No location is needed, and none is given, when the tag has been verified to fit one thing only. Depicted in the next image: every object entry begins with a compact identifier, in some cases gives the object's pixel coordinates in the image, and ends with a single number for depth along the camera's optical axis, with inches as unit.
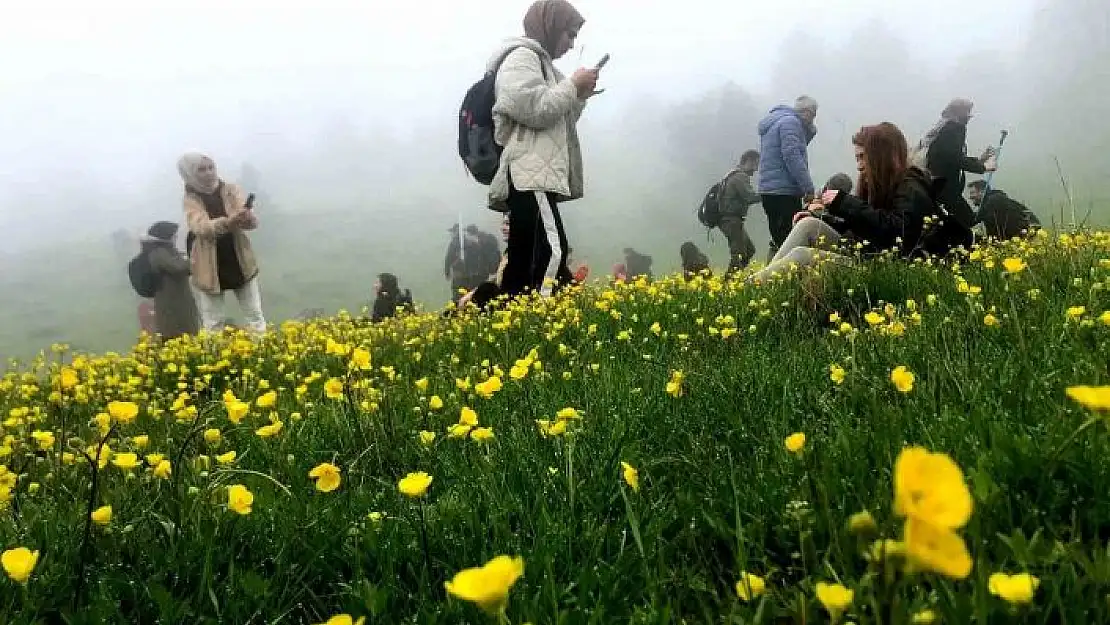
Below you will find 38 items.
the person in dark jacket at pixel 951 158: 324.5
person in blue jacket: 314.2
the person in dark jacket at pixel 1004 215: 365.4
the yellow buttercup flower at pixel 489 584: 28.0
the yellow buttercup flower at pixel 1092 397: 32.5
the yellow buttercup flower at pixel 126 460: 67.3
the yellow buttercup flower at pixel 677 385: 80.9
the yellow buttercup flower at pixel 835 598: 31.6
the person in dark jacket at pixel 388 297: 461.4
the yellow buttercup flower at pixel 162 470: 72.3
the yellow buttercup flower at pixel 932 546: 21.4
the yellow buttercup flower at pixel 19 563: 45.4
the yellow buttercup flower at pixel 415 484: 44.2
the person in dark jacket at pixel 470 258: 547.8
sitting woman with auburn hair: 227.3
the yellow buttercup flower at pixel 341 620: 36.3
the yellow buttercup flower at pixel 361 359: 90.4
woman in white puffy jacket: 243.1
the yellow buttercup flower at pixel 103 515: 62.2
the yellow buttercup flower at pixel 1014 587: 33.3
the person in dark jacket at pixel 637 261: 667.4
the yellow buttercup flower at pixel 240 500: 61.9
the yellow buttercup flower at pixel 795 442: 47.6
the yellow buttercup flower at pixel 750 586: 39.1
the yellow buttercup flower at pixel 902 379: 61.8
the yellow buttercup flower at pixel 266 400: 96.0
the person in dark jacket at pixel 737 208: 433.7
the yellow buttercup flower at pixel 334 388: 88.5
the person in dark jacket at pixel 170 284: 371.2
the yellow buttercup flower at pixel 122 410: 60.6
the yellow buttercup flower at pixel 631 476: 53.7
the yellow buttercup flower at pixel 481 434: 71.9
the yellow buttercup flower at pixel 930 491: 20.8
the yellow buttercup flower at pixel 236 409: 74.0
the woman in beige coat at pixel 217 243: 301.3
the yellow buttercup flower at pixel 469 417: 73.2
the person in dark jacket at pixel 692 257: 486.0
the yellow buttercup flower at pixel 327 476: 59.9
